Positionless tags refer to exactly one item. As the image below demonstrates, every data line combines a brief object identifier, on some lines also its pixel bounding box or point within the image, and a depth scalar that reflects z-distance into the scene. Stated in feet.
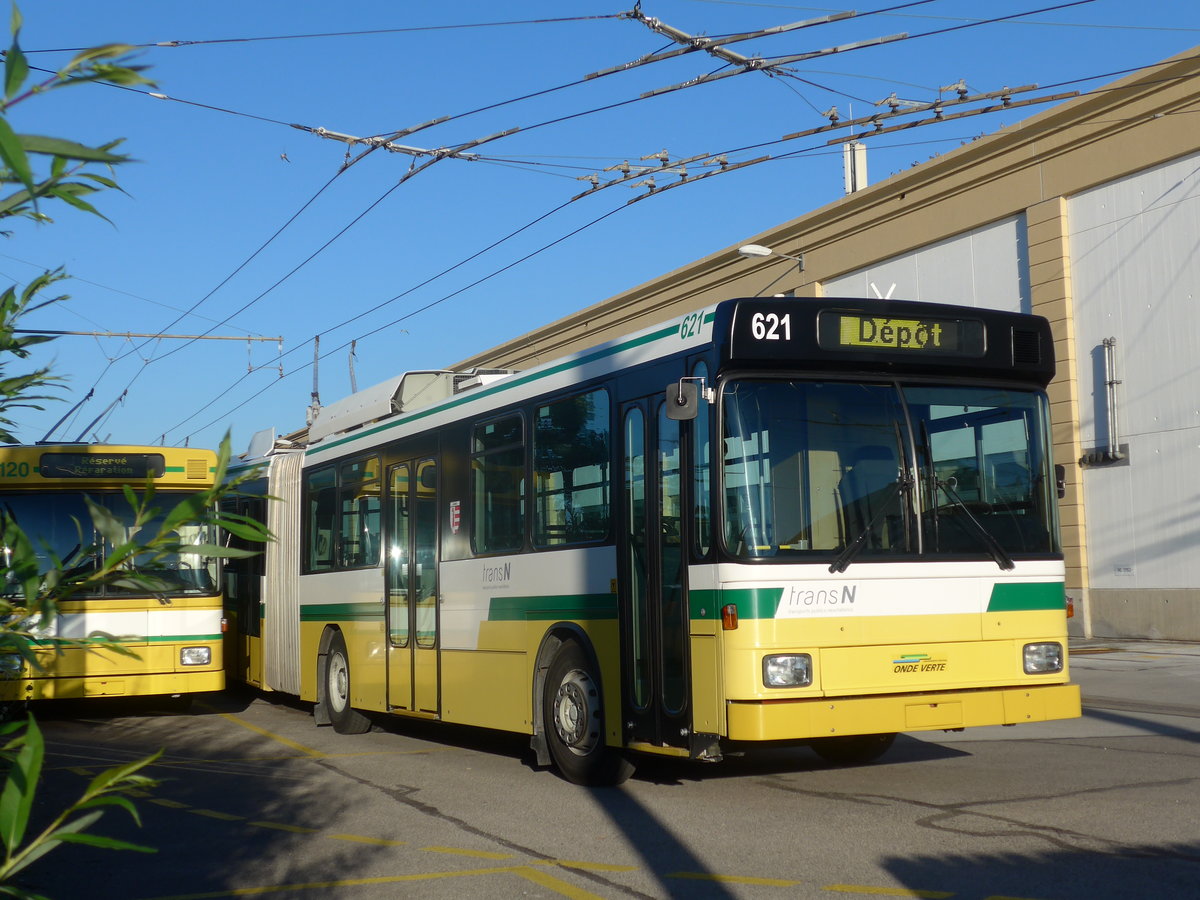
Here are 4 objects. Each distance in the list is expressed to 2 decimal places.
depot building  74.28
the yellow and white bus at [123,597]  45.62
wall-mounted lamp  82.69
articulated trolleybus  25.84
